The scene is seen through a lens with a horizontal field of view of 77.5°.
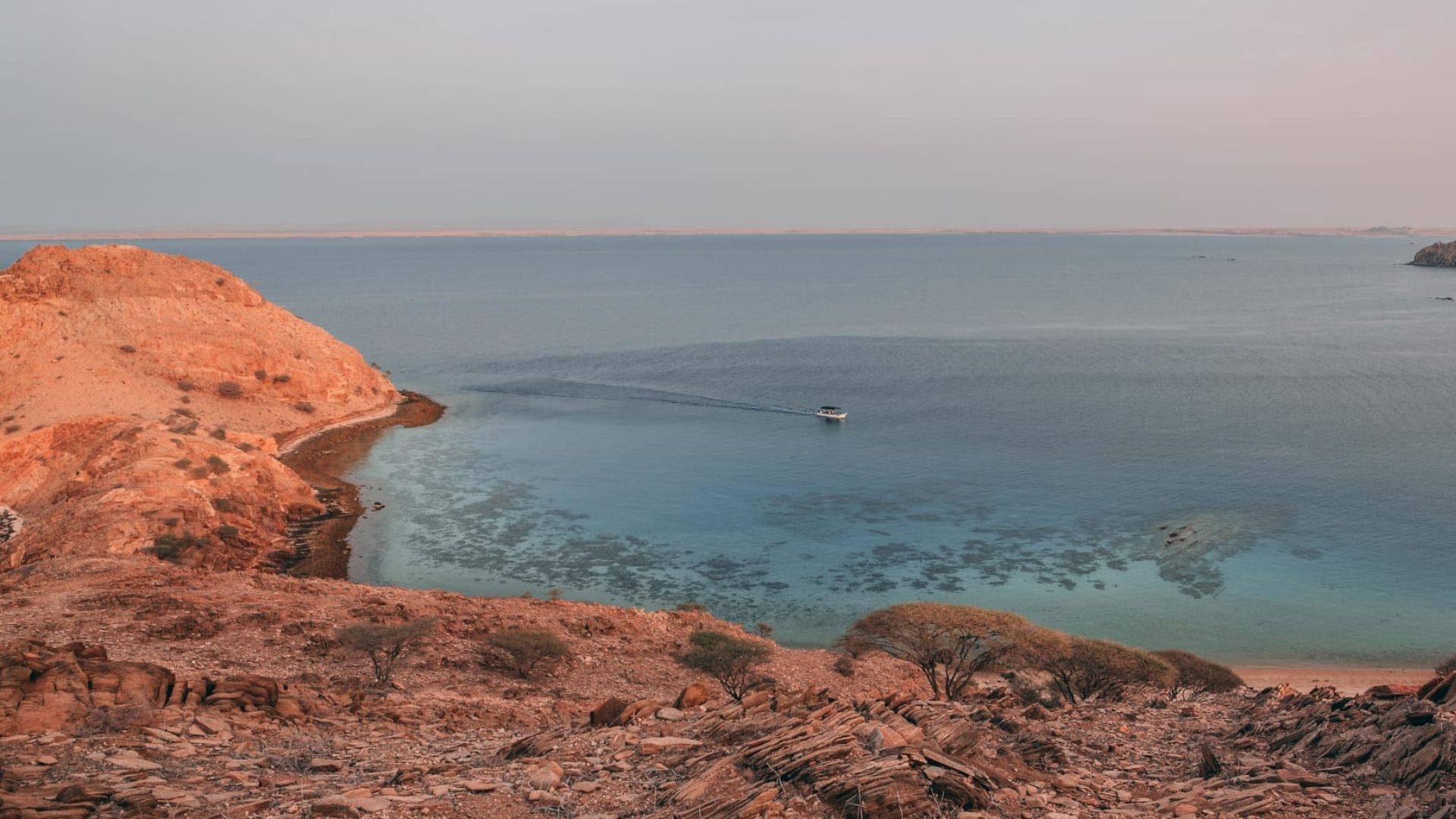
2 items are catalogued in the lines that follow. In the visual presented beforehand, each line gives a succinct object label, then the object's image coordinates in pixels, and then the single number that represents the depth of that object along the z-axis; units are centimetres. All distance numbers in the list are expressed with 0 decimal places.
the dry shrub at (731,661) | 3189
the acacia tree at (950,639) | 3391
